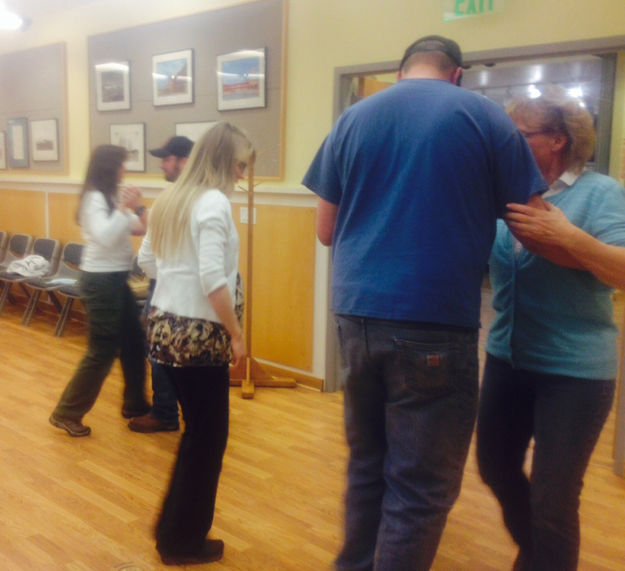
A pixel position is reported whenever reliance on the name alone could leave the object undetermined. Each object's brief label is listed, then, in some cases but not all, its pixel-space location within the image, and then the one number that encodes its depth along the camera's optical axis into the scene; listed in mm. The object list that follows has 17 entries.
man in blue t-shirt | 1362
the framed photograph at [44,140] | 6168
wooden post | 4242
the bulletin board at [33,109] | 6074
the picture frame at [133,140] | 5324
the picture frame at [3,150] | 6805
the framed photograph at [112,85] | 5375
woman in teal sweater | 1521
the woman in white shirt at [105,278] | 3174
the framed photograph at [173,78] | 4871
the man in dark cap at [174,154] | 3180
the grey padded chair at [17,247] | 6428
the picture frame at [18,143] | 6531
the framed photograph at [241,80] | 4430
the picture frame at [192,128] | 4820
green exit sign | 3432
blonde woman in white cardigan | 1999
